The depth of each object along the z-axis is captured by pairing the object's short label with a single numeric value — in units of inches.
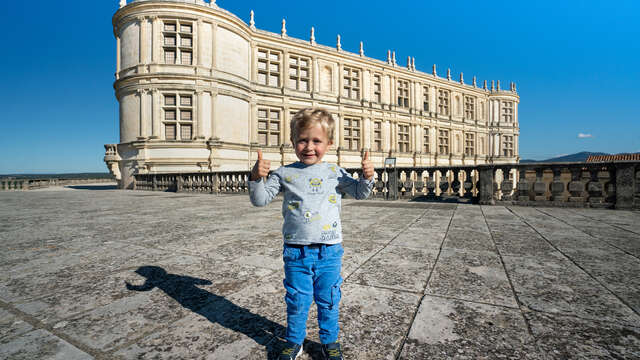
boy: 48.4
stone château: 616.4
